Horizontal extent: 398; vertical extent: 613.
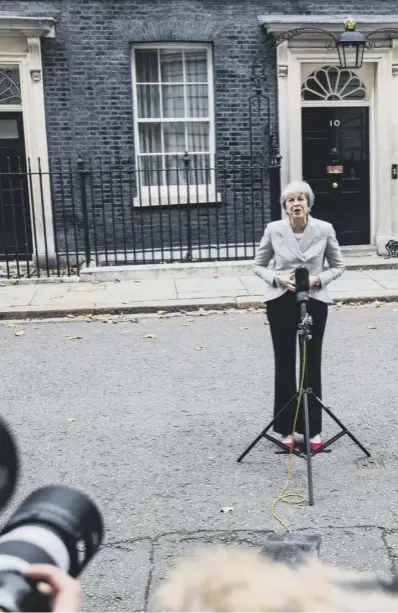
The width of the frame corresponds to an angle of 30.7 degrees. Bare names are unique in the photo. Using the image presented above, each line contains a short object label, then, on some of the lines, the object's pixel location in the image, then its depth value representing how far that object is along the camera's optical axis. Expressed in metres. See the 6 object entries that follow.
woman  4.62
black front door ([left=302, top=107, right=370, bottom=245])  12.94
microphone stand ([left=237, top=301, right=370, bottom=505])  4.18
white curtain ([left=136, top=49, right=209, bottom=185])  12.62
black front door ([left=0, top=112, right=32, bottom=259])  12.37
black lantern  11.41
